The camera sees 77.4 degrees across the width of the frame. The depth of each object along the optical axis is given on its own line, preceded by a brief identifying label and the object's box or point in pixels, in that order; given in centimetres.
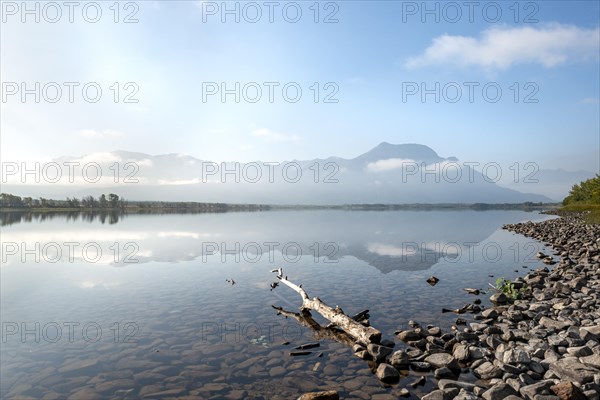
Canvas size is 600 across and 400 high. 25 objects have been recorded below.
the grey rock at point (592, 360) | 1038
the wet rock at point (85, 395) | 1069
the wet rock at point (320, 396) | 980
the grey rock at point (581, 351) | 1109
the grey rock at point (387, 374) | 1120
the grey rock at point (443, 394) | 969
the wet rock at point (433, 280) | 2483
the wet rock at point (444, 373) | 1112
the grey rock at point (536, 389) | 931
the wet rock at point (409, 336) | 1424
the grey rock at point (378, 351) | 1252
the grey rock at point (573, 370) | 973
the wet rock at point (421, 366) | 1176
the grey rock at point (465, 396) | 928
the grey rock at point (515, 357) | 1106
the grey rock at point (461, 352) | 1209
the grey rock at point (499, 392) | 948
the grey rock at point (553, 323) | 1392
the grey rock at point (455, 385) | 1019
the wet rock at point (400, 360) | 1193
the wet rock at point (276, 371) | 1191
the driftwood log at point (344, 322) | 1369
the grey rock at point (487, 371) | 1084
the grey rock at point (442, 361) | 1159
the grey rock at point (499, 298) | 1925
